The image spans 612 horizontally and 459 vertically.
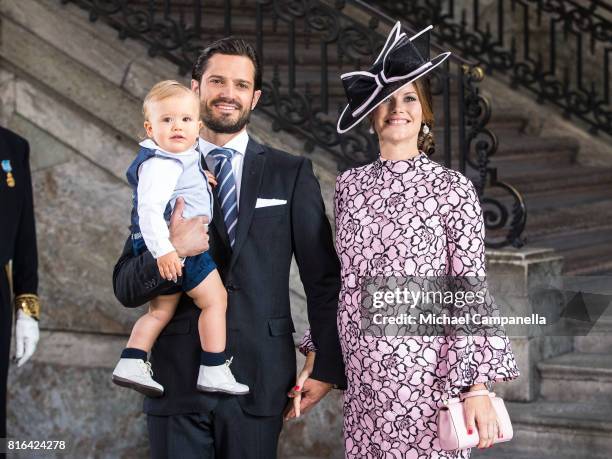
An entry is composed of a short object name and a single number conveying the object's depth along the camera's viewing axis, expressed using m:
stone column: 5.75
